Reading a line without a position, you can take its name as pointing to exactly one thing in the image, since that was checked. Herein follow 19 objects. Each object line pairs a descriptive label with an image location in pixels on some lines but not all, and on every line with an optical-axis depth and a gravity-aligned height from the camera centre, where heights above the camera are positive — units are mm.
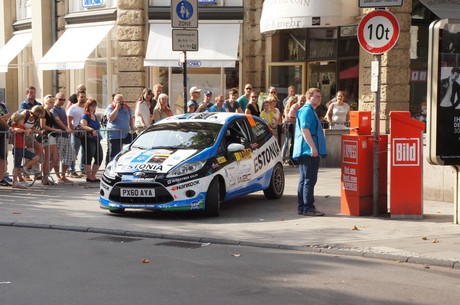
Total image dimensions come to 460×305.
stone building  22234 +1002
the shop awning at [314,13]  22094 +1993
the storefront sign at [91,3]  26750 +2748
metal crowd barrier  15922 -1124
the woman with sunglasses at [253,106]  19891 -437
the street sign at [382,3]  12125 +1243
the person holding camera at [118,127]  17672 -847
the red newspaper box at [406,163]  12008 -1084
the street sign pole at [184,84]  15564 +70
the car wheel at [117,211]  12812 -1912
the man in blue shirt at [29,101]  17936 -306
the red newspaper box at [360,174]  12336 -1296
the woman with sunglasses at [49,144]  16422 -1132
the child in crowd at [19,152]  15844 -1253
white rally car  12086 -1178
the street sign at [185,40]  15234 +878
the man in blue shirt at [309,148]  12391 -897
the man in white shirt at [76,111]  18203 -528
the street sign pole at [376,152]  12273 -947
